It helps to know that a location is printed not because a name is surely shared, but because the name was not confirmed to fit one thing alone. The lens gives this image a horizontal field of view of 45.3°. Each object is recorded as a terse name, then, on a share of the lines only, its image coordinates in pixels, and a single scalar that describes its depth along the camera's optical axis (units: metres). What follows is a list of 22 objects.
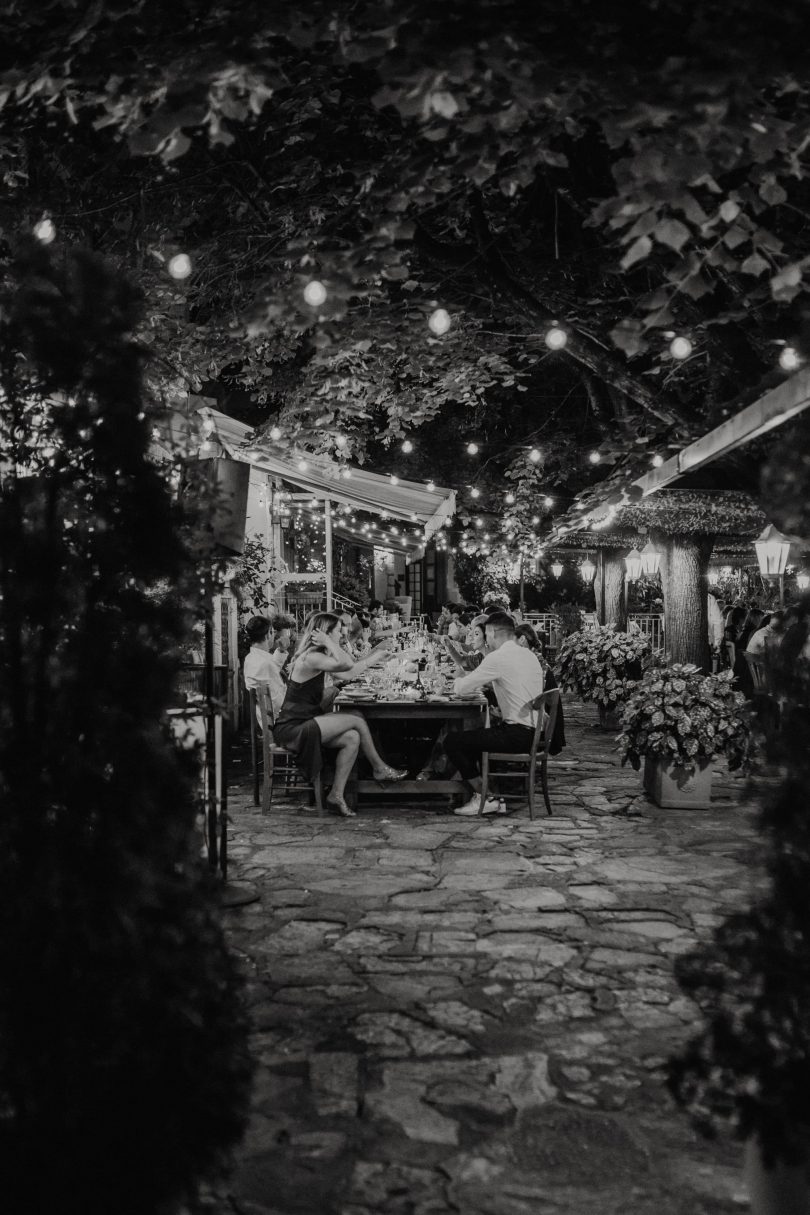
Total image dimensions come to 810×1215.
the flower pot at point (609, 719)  14.93
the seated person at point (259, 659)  8.98
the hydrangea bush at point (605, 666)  14.65
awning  11.41
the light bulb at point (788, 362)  4.64
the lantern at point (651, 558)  14.62
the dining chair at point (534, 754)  8.44
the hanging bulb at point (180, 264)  6.40
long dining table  8.86
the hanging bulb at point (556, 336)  8.15
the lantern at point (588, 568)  23.44
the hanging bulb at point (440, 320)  7.48
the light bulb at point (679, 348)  7.31
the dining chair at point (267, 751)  8.41
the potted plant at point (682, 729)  8.60
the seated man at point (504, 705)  8.61
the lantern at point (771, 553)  9.73
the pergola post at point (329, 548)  13.84
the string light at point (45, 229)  5.14
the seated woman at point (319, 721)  8.70
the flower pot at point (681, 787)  8.84
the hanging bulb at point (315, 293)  5.12
